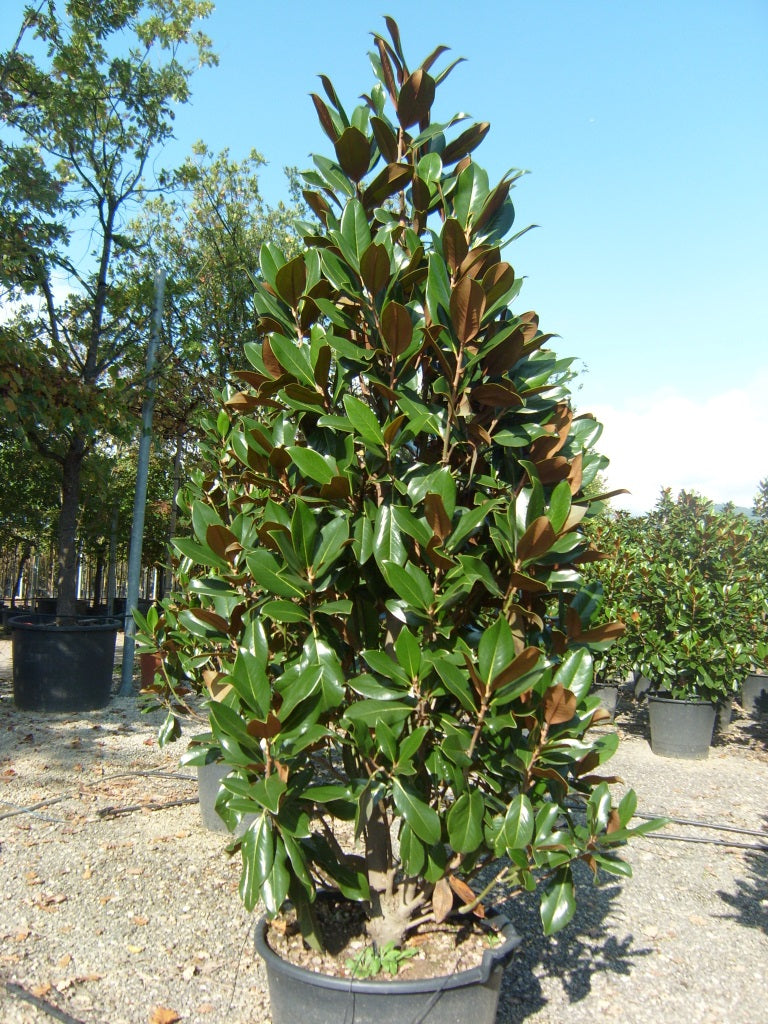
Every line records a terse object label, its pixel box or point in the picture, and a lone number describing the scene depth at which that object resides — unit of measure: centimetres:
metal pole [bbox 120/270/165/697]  828
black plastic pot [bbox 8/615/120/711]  755
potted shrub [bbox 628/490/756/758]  718
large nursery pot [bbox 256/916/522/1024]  198
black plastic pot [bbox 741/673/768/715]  1066
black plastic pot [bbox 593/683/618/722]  924
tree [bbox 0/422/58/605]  1209
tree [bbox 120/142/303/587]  910
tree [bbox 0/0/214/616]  711
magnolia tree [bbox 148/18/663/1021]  188
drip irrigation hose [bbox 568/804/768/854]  466
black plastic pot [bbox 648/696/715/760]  722
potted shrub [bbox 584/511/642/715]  766
